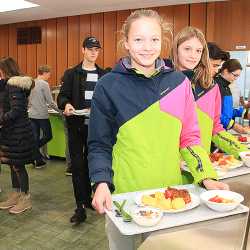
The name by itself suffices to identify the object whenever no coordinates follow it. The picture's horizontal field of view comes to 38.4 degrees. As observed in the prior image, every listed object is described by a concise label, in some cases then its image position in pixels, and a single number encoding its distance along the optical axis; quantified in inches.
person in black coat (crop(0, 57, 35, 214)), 136.0
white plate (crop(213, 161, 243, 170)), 78.6
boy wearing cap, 133.3
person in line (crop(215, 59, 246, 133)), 118.4
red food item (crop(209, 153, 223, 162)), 86.2
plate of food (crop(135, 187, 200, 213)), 50.6
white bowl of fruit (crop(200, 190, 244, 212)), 49.1
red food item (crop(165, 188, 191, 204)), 52.9
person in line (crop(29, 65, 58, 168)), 213.5
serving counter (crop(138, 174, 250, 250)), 39.5
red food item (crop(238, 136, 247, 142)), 111.9
